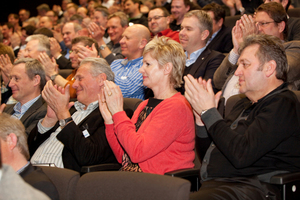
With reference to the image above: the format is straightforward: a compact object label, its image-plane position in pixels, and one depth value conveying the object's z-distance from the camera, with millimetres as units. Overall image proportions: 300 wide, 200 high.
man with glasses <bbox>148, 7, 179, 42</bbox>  4465
